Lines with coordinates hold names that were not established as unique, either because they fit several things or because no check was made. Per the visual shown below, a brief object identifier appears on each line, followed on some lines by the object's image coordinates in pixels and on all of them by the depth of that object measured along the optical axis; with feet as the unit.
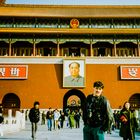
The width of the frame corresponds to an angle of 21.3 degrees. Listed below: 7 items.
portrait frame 88.89
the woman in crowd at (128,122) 26.89
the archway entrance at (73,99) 95.06
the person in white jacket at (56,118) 59.07
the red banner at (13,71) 88.74
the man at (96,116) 16.62
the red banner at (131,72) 89.81
